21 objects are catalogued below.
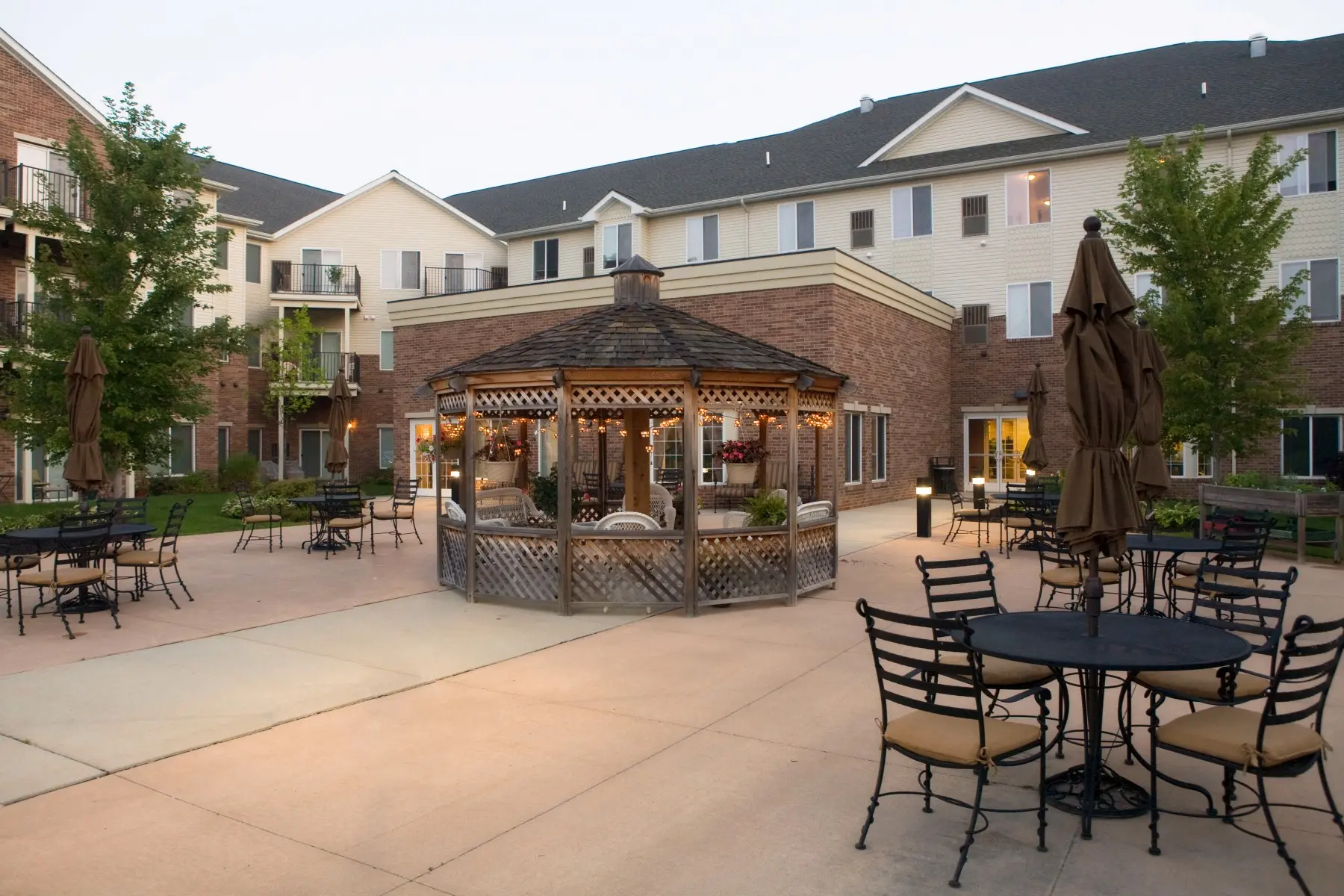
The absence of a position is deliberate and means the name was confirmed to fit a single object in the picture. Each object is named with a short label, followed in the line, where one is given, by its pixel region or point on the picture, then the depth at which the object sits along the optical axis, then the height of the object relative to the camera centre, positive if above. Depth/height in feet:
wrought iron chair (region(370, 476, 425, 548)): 52.70 -3.33
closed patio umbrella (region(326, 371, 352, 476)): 58.59 +1.53
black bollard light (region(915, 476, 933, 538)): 54.29 -4.34
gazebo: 33.37 -2.12
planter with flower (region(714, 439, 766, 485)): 46.52 -0.76
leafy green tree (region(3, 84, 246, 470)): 52.44 +9.15
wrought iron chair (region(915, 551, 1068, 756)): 16.28 -4.25
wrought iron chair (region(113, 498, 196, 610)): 33.14 -4.06
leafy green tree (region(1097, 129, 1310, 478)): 52.90 +7.68
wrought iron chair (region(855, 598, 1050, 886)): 13.34 -4.57
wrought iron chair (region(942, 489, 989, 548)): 49.44 -4.24
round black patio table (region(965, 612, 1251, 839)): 13.89 -3.42
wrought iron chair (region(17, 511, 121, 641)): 29.21 -3.99
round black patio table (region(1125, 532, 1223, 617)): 27.66 -3.56
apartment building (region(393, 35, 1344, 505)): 72.02 +20.73
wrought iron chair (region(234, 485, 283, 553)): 49.55 -4.08
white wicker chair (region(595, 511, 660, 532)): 33.60 -2.90
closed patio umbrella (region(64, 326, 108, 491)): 35.35 +1.44
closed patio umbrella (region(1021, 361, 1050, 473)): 57.06 +1.00
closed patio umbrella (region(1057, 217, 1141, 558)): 16.88 +0.81
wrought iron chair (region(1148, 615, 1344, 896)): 13.14 -4.60
